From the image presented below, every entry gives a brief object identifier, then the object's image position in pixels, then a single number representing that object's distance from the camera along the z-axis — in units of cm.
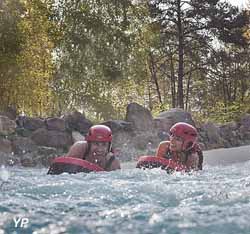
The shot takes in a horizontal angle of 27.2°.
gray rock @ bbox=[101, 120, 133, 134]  1574
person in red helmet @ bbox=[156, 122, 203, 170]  818
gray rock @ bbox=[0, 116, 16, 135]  1355
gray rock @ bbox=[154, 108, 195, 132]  1744
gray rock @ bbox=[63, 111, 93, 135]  1501
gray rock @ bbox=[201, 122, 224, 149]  1966
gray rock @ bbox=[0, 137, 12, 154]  1308
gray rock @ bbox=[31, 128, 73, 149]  1386
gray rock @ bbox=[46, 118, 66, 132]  1448
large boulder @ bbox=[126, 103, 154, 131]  1669
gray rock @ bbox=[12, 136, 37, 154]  1334
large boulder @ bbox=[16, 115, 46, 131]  1429
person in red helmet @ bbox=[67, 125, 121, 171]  782
